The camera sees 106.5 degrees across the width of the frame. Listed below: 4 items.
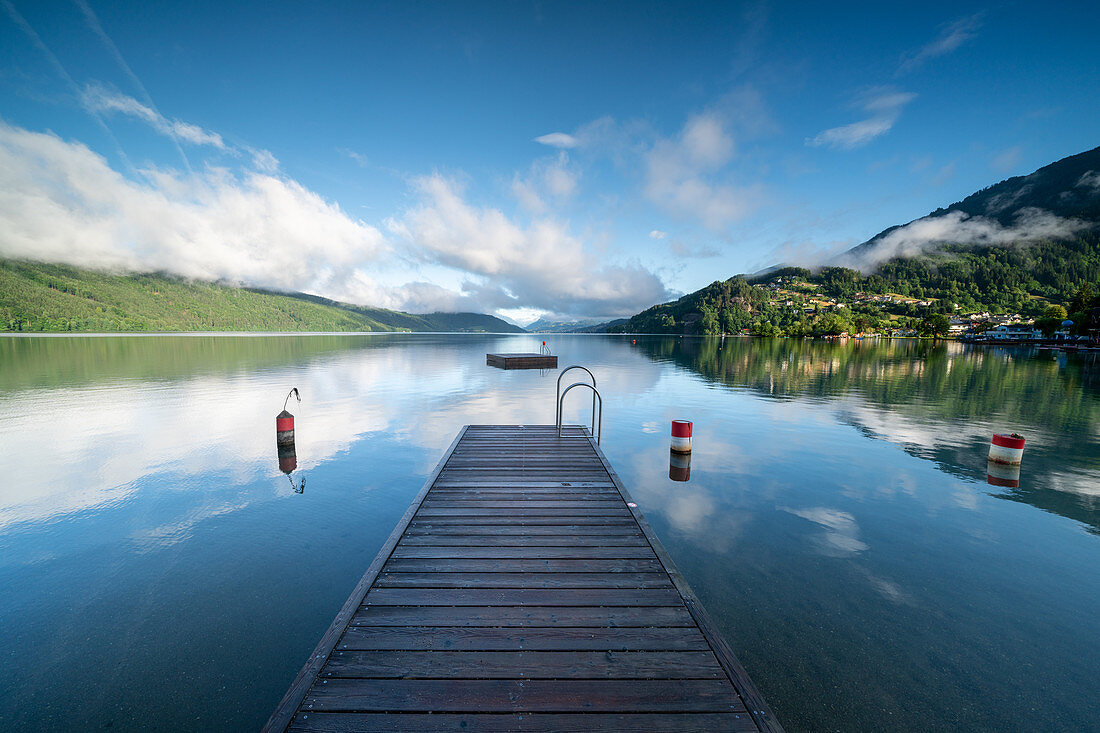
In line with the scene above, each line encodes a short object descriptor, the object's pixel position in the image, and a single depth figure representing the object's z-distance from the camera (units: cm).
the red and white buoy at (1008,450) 1278
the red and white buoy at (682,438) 1357
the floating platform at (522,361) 4512
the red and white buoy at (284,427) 1400
